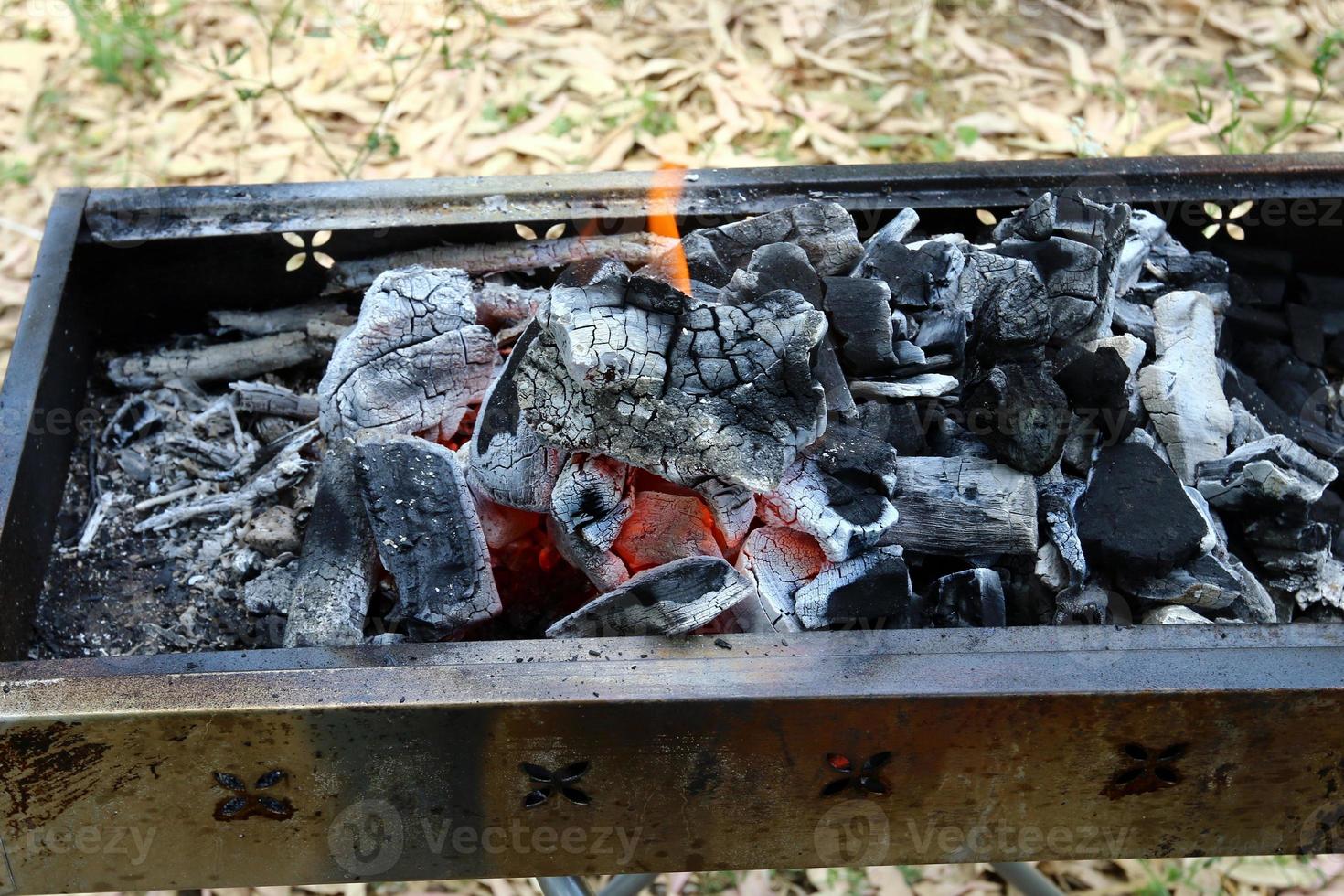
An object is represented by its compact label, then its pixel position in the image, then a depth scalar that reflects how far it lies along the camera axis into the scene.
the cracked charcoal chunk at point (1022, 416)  2.02
